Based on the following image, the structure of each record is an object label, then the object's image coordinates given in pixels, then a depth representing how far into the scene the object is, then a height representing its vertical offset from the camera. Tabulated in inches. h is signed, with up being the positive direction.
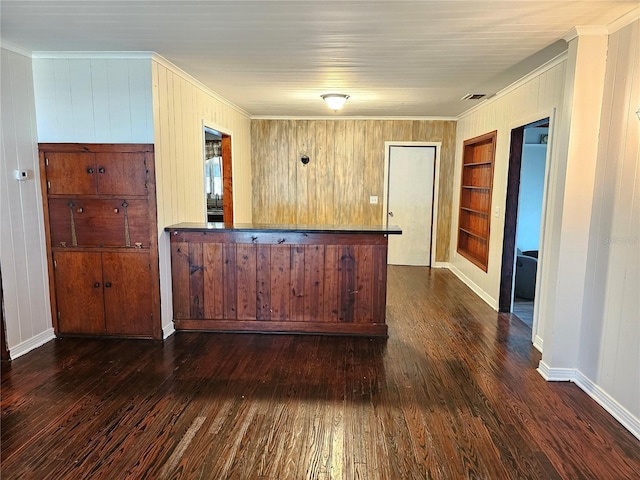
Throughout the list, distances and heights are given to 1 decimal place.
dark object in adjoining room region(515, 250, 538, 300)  192.2 -41.9
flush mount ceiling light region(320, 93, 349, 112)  174.6 +39.5
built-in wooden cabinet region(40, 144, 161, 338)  130.5 -17.7
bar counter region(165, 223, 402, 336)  141.2 -32.7
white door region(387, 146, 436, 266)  249.8 -8.2
